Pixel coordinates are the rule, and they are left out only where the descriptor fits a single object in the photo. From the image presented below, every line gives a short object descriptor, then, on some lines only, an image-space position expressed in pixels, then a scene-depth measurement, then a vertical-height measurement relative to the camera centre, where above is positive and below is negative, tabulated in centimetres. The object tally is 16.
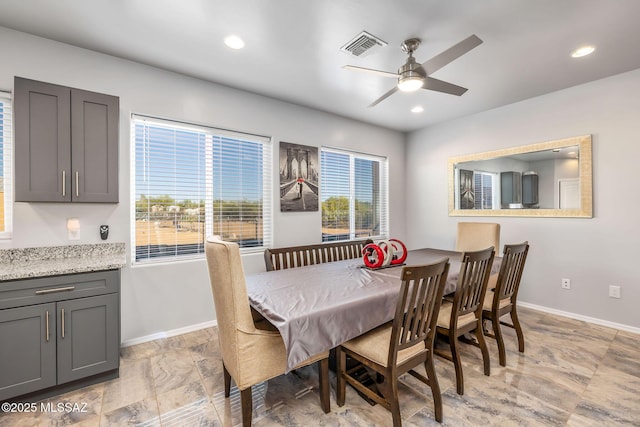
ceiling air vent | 230 +143
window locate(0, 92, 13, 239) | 229 +41
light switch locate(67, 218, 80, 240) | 244 -11
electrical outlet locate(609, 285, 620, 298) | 306 -85
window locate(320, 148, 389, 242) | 426 +31
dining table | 154 -53
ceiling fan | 198 +110
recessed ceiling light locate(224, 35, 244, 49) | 234 +145
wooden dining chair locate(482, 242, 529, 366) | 224 -68
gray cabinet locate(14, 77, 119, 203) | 212 +57
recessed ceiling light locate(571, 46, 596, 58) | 251 +146
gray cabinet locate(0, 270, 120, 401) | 180 -78
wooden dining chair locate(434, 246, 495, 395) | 193 -69
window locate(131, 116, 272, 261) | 285 +30
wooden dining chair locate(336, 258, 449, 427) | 151 -78
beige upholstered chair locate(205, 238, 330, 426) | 153 -68
